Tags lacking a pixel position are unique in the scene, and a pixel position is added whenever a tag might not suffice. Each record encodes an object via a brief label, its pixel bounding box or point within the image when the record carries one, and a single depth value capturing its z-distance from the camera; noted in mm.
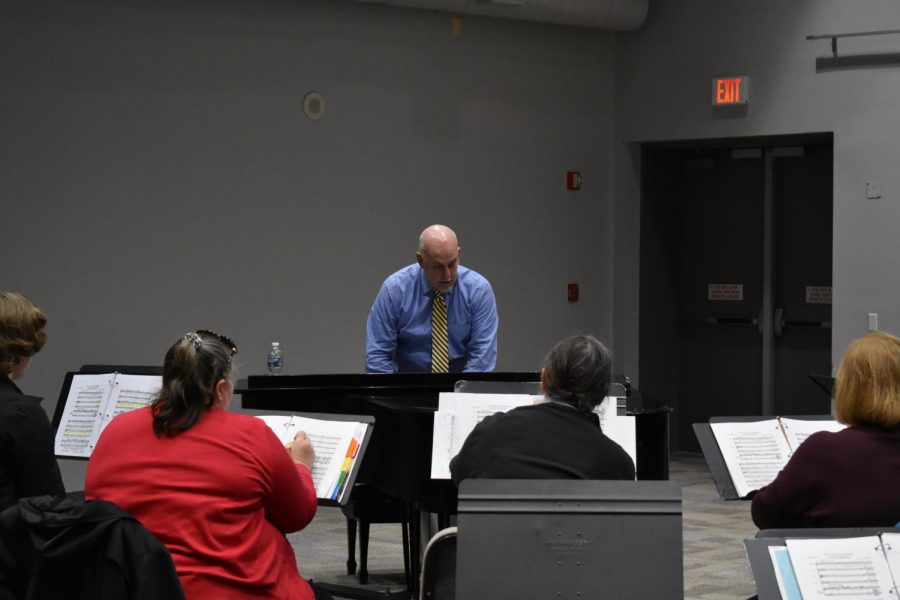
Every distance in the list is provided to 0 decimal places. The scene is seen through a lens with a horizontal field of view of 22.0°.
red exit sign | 15050
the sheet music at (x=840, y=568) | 5185
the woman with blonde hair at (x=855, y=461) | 5653
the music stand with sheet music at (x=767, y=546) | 5149
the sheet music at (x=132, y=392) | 8265
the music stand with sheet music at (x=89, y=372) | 8425
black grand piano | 8011
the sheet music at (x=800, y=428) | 6941
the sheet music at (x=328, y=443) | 6604
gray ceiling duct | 14390
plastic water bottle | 12968
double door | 15834
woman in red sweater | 5439
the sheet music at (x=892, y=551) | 5280
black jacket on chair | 4927
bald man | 10167
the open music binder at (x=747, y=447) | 6716
